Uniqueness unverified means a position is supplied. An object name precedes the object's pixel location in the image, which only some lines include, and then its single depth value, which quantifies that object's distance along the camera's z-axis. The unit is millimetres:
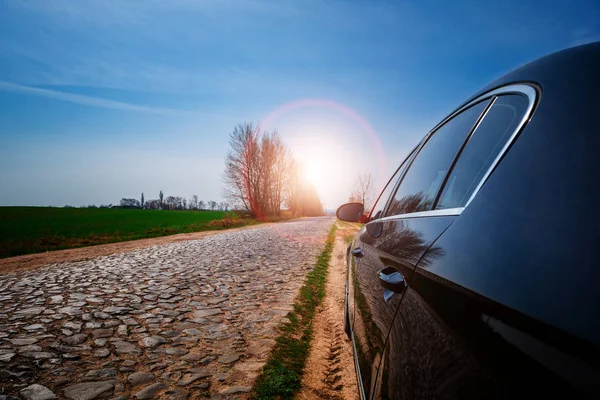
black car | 527
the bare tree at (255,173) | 38688
